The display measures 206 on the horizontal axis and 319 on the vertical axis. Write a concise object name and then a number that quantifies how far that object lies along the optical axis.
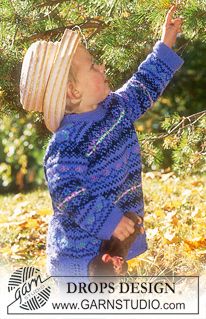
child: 2.51
